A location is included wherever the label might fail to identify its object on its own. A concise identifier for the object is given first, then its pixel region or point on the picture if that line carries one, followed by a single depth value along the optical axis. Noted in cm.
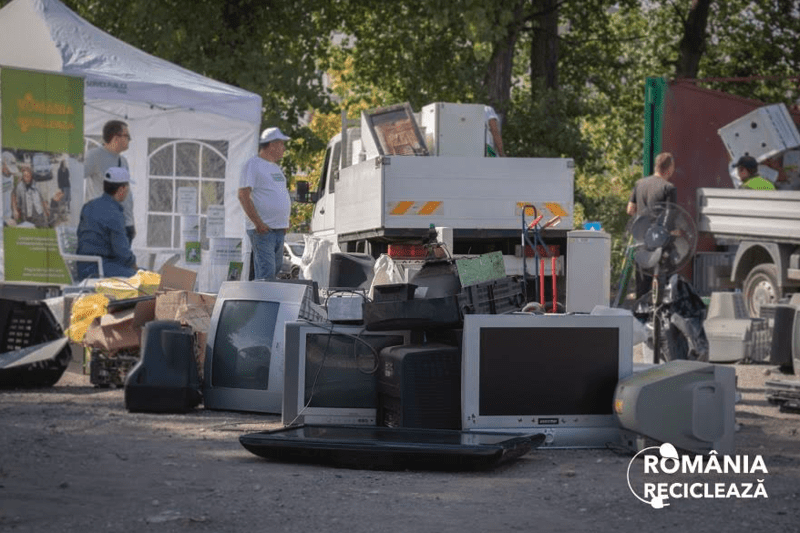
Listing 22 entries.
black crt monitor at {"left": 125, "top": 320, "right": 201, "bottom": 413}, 931
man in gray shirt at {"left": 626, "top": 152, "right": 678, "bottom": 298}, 1411
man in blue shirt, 1250
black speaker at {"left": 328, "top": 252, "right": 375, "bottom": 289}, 1184
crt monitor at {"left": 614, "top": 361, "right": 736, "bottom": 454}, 735
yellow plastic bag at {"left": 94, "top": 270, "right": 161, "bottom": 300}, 1162
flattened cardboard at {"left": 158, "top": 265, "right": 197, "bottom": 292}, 1141
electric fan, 1194
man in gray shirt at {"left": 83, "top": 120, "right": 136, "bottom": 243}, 1340
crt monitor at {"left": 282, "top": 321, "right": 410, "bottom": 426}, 839
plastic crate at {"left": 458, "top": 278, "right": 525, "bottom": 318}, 807
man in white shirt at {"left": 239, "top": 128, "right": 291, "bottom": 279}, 1273
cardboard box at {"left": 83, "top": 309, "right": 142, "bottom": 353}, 1060
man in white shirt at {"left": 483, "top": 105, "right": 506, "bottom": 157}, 1648
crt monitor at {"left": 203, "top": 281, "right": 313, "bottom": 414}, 948
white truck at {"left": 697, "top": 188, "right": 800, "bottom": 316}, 1656
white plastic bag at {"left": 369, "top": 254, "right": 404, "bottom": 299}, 1066
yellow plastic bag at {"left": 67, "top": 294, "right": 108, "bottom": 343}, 1159
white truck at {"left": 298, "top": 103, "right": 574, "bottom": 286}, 1492
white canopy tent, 1638
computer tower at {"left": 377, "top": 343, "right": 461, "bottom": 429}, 782
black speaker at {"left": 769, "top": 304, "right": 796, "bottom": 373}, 1346
